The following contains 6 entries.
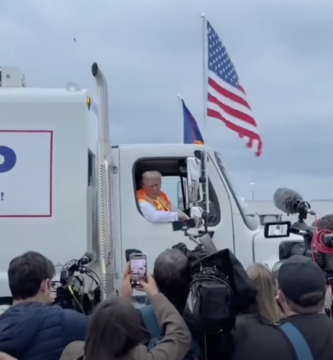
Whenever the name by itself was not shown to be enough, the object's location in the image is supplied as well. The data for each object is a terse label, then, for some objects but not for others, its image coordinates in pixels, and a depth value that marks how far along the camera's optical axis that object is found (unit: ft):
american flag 21.89
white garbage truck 19.24
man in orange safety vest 20.84
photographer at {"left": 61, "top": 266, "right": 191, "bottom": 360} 8.51
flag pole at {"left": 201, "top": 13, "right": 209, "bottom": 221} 19.34
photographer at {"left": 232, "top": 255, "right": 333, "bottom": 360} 10.09
